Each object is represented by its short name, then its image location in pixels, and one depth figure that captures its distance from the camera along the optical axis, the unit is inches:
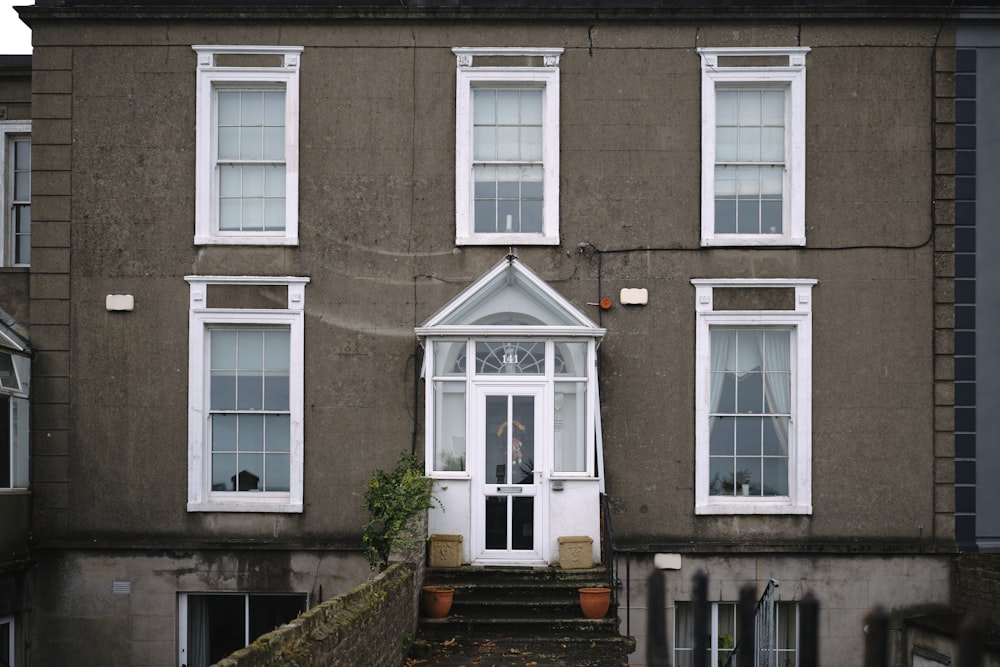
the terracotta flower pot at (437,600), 491.2
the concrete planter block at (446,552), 526.6
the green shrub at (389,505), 504.4
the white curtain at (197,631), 565.6
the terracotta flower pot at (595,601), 488.4
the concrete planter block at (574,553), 524.4
